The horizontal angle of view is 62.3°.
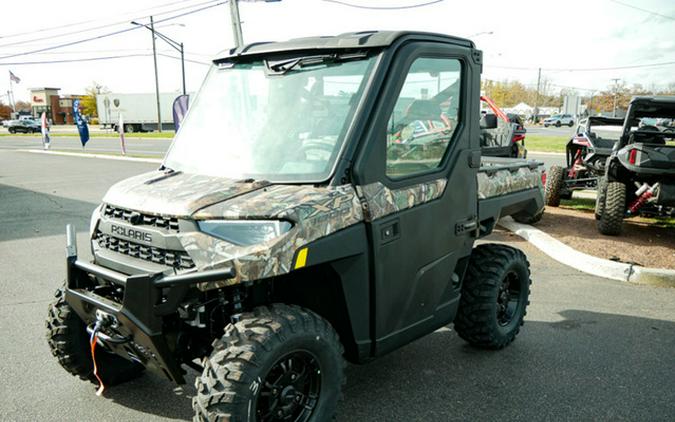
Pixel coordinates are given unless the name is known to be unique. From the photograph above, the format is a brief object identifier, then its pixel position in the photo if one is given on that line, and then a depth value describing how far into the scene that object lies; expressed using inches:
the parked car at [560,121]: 2610.2
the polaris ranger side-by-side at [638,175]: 295.9
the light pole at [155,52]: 1196.5
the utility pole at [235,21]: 622.5
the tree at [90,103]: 3543.6
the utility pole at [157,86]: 1802.4
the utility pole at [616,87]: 3539.9
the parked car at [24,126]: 2147.6
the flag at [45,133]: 1117.5
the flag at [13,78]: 2327.8
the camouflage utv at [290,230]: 108.1
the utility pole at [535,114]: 2980.1
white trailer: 2102.6
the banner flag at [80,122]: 1006.6
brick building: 4055.9
